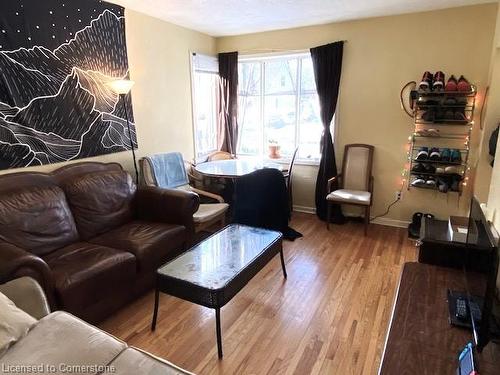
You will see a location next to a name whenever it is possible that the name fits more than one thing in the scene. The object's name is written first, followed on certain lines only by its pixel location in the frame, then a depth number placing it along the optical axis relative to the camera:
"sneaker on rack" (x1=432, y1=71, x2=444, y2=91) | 3.30
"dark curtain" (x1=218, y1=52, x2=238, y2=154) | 4.52
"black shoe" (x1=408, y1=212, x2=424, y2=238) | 3.62
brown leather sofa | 1.98
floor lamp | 2.96
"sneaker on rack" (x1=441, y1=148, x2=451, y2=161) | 3.44
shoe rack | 3.34
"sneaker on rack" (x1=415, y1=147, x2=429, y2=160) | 3.52
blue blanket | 3.45
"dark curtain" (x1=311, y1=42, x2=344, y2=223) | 3.87
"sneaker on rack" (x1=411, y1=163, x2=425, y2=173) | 3.58
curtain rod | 4.09
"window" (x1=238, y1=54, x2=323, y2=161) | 4.28
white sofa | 1.22
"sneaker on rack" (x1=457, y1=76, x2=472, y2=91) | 3.23
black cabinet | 1.51
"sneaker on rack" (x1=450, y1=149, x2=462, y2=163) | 3.41
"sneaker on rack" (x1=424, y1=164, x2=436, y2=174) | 3.54
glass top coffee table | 1.90
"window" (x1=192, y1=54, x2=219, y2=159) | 4.28
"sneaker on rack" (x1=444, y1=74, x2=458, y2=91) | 3.27
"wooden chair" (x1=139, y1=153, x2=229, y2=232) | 3.21
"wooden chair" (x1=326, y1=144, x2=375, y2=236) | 3.78
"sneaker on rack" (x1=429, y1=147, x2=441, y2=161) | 3.47
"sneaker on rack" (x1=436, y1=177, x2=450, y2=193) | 3.43
